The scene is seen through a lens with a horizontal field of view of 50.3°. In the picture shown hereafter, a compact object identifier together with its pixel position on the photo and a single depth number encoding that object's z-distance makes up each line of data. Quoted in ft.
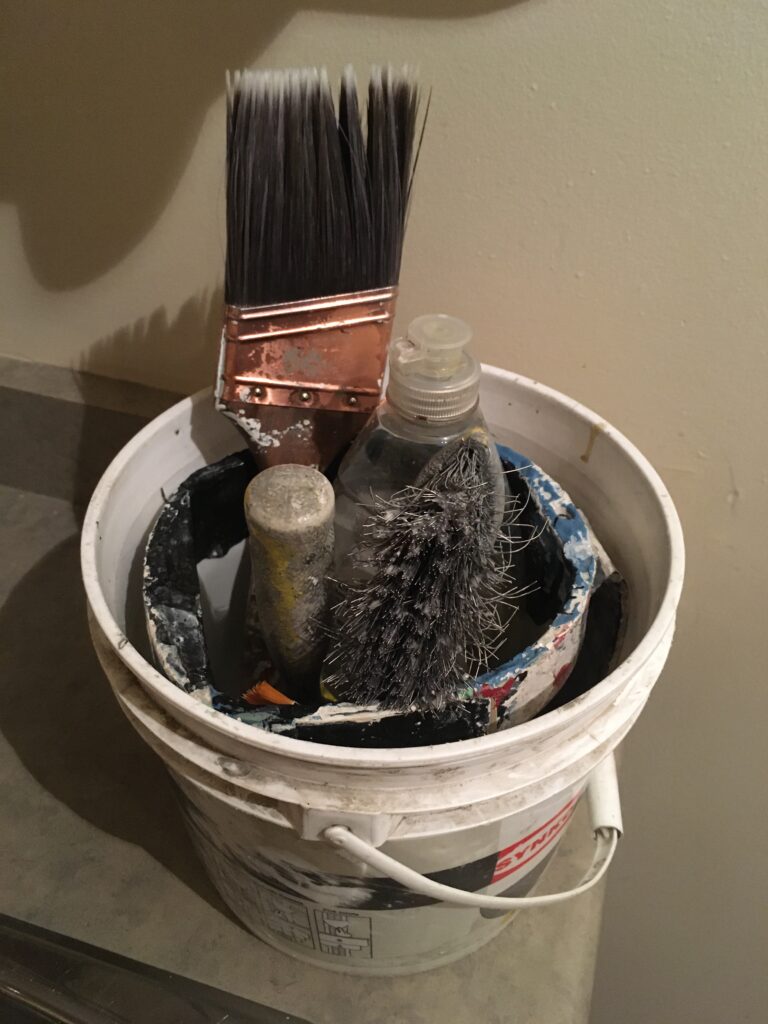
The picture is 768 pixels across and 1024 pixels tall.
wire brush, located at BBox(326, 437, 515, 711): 1.07
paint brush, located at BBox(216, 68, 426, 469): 1.19
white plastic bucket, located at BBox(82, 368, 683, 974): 1.08
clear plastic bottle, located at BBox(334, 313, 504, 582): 1.24
